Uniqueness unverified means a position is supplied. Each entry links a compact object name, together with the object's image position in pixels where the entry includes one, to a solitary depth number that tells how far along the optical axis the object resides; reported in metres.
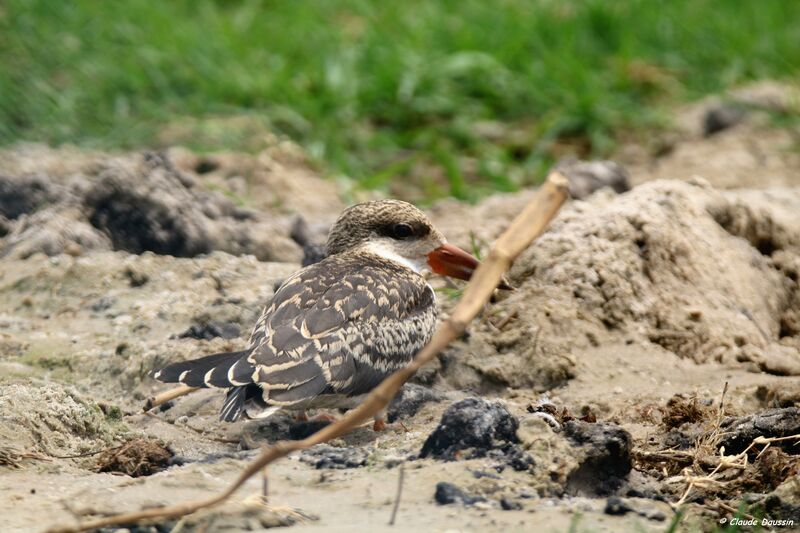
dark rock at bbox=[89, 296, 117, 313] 12.59
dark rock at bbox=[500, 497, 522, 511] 8.09
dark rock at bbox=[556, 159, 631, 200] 15.20
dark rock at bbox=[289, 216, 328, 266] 14.27
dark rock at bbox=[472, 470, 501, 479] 8.49
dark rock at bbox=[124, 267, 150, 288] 13.02
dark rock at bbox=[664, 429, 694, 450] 9.70
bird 9.72
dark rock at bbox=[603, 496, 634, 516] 8.10
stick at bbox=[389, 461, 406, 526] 7.78
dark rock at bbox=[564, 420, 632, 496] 8.78
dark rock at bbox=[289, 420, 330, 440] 10.23
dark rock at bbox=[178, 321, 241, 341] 11.77
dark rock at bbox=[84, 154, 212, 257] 13.69
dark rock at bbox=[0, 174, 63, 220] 14.72
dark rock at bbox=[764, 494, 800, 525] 8.30
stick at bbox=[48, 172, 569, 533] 6.87
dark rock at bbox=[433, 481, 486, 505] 8.15
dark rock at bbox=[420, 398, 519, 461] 8.89
